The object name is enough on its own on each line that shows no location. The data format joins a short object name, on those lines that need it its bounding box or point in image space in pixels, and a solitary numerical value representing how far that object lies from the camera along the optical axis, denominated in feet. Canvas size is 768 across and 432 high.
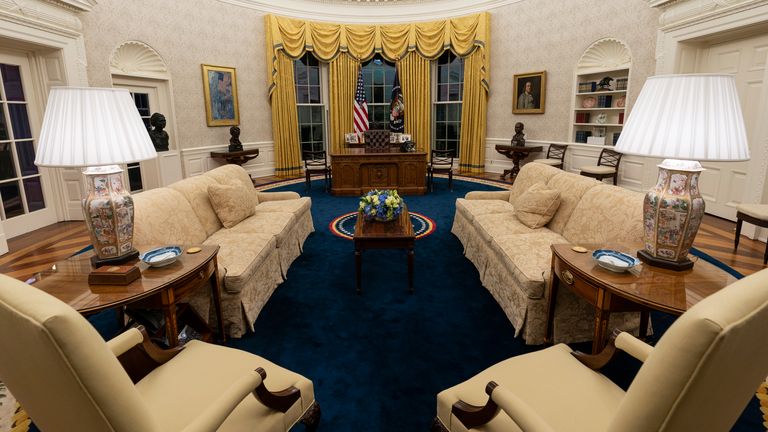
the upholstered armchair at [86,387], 2.89
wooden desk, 22.38
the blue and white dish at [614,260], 6.30
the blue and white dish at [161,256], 6.84
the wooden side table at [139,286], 5.82
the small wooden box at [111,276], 6.23
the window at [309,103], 29.50
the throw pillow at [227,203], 11.81
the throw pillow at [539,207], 11.42
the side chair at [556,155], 24.37
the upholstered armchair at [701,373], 2.69
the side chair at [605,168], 21.05
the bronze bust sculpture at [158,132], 20.78
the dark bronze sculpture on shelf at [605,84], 22.50
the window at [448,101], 29.94
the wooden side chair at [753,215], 11.85
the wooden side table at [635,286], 5.57
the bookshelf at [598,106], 22.13
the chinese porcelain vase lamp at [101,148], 6.01
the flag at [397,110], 29.19
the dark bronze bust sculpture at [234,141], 25.00
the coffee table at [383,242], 10.70
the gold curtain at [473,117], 28.09
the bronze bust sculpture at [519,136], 26.27
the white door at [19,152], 15.25
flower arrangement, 11.64
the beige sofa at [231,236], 8.67
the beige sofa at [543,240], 8.26
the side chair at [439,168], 23.53
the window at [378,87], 30.63
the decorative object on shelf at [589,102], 23.81
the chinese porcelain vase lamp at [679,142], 5.57
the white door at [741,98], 15.15
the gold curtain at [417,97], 29.35
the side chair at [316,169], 23.96
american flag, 28.53
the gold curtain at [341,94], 29.01
